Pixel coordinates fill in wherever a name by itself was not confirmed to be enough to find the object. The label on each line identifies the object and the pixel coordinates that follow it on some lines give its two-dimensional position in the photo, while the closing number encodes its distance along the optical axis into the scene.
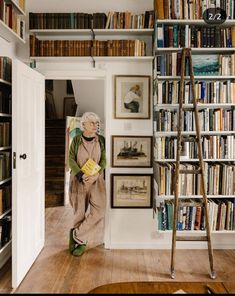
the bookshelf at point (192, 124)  3.68
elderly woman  3.88
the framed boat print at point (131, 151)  3.98
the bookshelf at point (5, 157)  3.21
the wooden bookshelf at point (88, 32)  3.77
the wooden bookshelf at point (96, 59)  3.82
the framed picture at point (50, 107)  8.05
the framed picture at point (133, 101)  3.96
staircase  6.58
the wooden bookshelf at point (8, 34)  3.16
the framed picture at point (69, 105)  8.33
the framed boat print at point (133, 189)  4.00
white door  2.98
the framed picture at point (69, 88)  8.44
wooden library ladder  3.26
